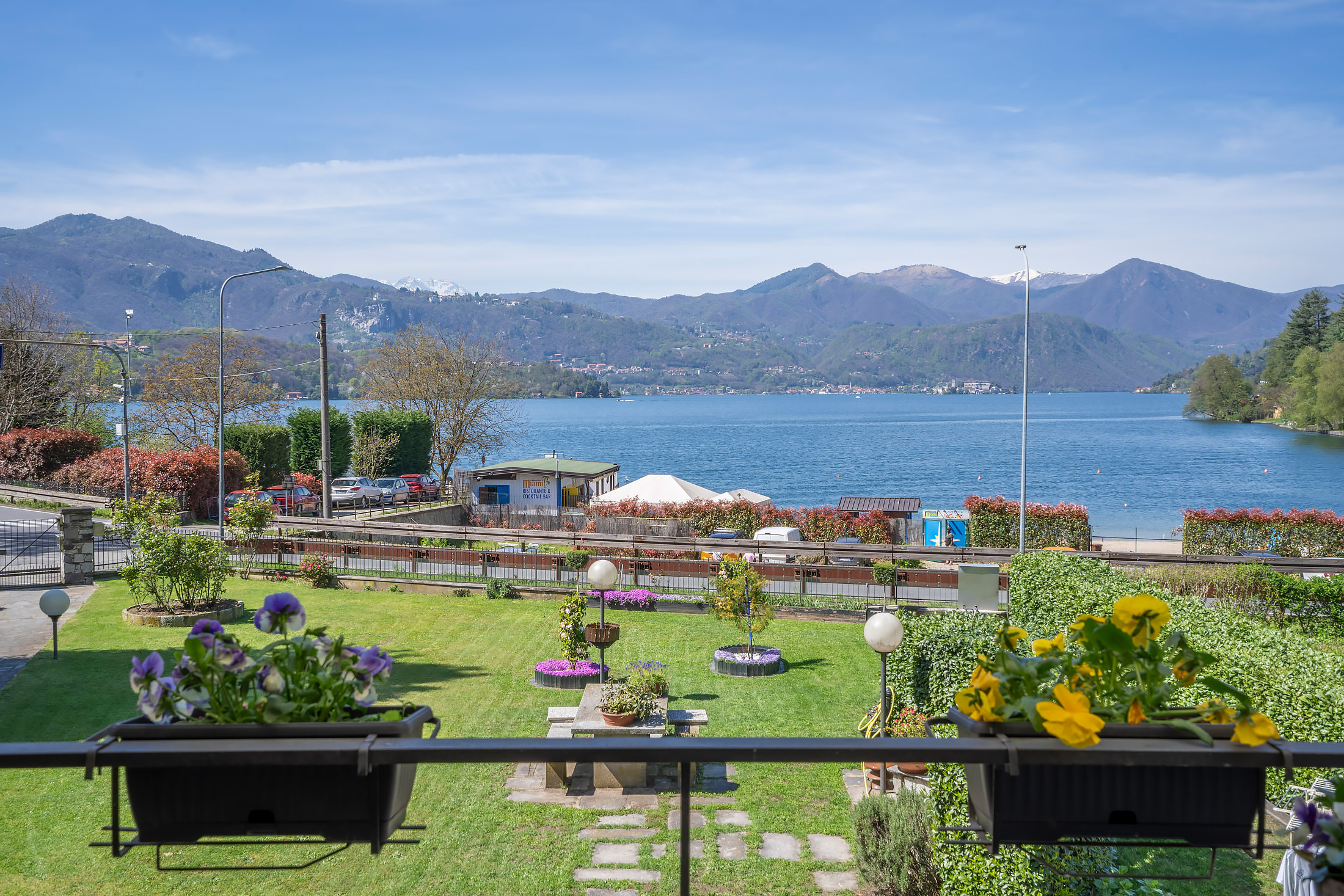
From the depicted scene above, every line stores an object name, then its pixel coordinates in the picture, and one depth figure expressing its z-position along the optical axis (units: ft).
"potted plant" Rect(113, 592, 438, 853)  6.24
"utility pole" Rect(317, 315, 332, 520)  93.86
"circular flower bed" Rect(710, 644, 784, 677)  50.03
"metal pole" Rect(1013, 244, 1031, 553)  78.69
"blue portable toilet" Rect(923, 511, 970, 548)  107.34
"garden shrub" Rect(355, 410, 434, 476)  154.41
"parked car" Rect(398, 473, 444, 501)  144.87
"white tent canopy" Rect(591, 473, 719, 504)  112.06
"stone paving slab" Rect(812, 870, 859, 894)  25.03
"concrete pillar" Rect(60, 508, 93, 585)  65.57
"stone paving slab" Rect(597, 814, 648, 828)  29.32
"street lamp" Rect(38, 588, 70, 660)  44.47
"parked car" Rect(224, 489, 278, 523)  75.15
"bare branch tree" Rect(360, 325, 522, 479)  162.50
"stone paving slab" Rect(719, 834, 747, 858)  27.14
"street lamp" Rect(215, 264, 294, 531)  86.17
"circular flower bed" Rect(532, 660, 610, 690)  45.85
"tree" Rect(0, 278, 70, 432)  135.54
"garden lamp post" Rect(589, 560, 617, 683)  43.73
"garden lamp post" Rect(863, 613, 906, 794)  32.32
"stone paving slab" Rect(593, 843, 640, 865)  26.32
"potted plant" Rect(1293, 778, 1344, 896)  5.97
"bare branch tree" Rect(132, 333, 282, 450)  148.77
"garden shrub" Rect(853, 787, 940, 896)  23.86
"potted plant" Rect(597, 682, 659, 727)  34.83
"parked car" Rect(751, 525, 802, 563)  95.20
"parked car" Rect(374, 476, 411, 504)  138.21
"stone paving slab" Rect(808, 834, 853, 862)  26.99
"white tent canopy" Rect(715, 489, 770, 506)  109.19
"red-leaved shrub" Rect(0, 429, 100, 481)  123.54
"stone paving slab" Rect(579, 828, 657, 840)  28.17
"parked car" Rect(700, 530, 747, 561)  82.69
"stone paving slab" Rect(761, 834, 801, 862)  27.07
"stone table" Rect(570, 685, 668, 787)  32.58
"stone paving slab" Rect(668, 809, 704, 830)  28.95
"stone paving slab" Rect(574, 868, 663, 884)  25.05
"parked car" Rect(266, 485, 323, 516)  119.14
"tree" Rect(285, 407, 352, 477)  145.18
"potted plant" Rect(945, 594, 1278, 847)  6.15
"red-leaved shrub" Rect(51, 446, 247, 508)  108.78
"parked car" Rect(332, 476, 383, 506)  133.49
